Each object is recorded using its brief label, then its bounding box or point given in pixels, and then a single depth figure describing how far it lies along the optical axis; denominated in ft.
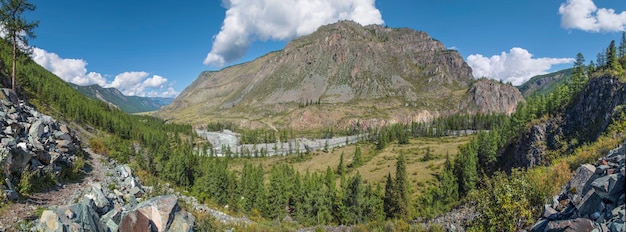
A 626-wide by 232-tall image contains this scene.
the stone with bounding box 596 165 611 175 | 45.19
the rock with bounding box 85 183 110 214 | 60.23
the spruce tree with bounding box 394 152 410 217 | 203.37
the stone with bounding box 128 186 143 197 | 81.54
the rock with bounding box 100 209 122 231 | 57.11
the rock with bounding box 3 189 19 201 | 51.70
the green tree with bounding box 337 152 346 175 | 396.61
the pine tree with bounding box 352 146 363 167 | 437.13
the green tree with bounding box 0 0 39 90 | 110.32
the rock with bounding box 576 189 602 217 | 41.81
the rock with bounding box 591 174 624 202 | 37.50
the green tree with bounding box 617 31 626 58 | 319.88
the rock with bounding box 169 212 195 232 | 64.88
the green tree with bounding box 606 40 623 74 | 255.76
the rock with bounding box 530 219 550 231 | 49.42
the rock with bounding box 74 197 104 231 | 50.92
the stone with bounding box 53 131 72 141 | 92.47
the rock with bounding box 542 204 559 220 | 50.80
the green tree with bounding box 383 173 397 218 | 206.12
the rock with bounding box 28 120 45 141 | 76.79
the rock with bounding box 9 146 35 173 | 60.41
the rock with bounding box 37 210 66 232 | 45.93
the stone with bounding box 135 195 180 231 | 61.46
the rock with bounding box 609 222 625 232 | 32.19
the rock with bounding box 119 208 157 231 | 58.44
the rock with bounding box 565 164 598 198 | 50.27
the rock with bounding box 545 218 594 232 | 38.06
